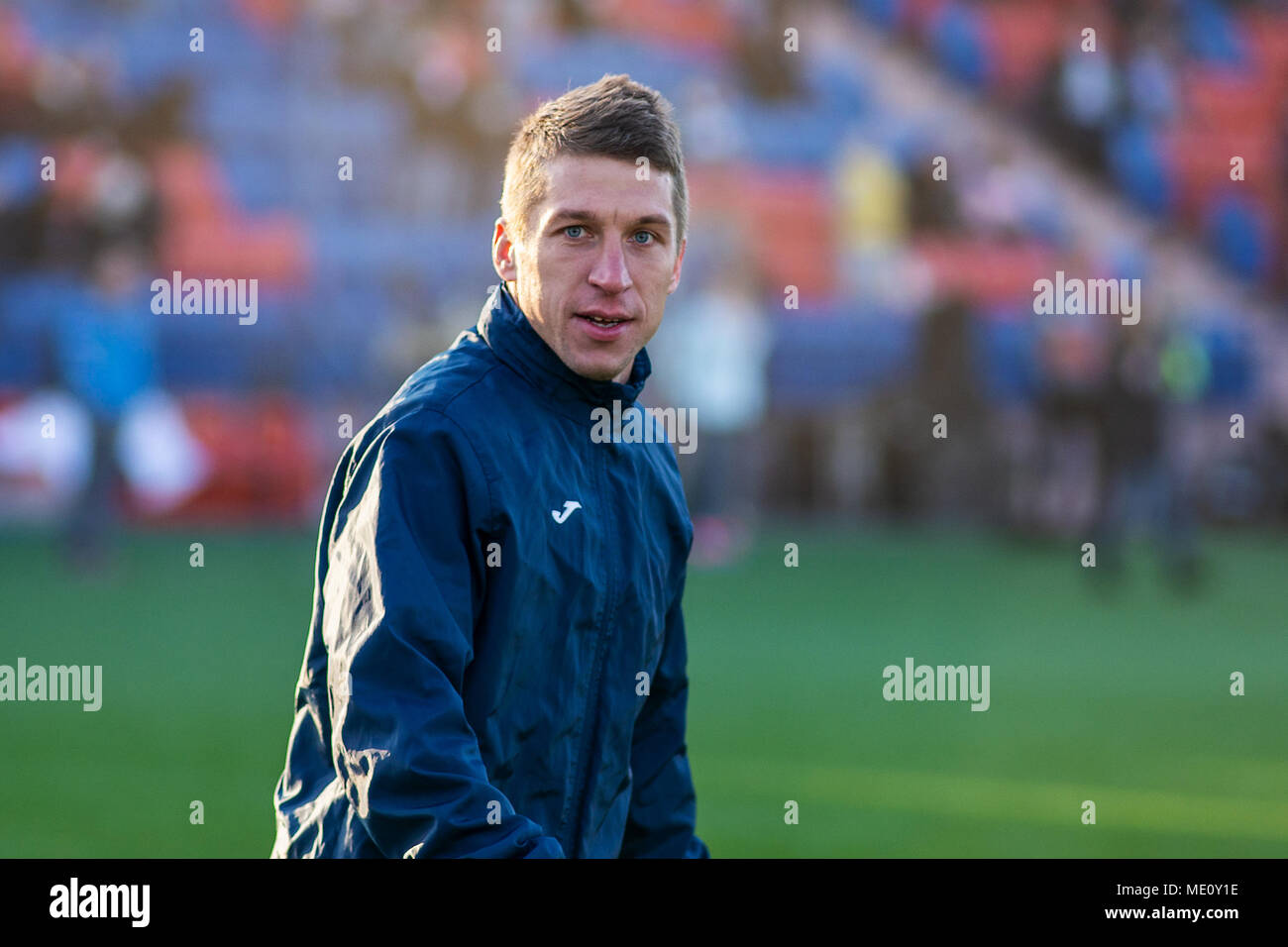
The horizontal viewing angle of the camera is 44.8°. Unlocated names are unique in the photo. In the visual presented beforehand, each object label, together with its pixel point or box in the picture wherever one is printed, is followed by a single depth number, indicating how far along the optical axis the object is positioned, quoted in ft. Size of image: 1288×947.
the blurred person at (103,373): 35.04
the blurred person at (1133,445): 38.47
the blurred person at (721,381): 42.24
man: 6.49
